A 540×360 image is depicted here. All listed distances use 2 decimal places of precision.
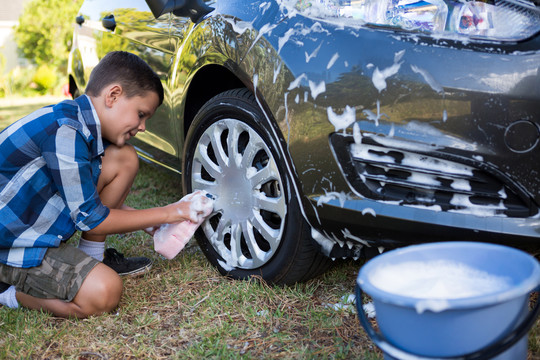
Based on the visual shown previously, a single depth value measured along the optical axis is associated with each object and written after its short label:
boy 1.97
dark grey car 1.45
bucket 1.14
